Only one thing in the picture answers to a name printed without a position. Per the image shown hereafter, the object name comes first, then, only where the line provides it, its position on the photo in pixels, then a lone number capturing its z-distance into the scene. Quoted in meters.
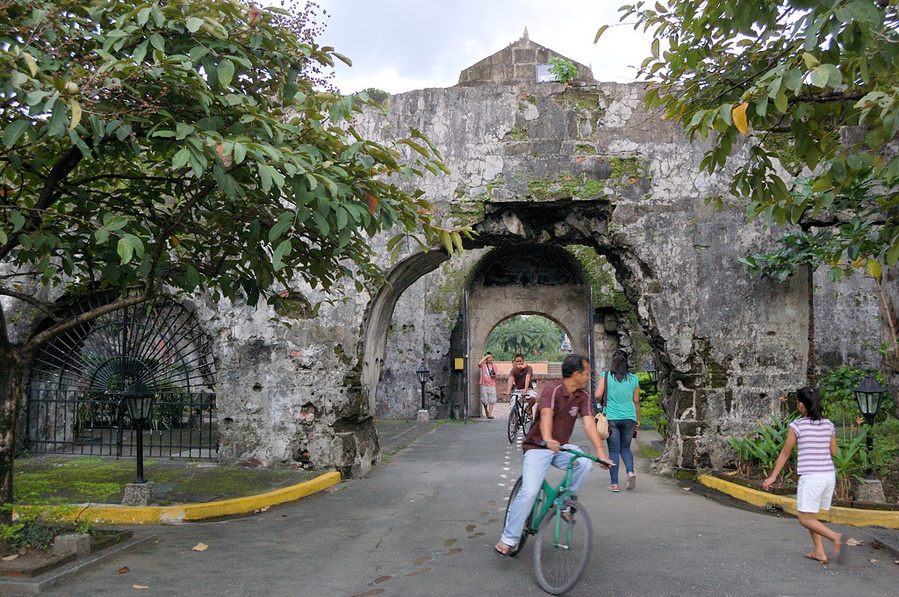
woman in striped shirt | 4.70
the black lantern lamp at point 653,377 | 13.20
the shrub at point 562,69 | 8.95
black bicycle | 12.23
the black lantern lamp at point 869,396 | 6.36
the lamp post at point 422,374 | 16.78
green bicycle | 4.08
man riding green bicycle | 4.51
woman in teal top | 7.58
